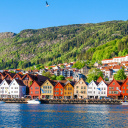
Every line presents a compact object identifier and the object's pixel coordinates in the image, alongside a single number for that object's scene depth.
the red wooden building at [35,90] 143.25
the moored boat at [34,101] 122.79
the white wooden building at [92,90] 137.00
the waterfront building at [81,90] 138.25
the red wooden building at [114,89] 133.38
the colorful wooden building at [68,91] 139.50
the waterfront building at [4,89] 150.00
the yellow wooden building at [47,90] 141.12
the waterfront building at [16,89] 147.00
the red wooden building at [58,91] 140.34
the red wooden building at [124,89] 132.19
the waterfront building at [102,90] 135.62
